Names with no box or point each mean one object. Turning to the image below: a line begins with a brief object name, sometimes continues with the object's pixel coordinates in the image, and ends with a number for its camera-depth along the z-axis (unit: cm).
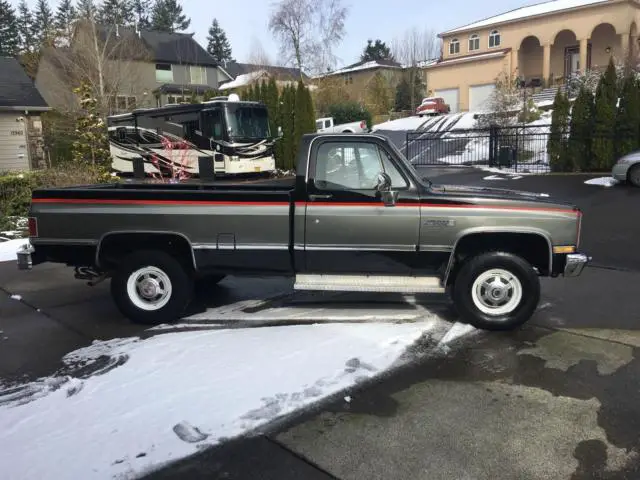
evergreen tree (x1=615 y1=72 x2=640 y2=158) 1688
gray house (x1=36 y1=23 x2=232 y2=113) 2636
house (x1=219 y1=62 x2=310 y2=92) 4587
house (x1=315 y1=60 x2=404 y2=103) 5534
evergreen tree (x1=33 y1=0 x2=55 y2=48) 6938
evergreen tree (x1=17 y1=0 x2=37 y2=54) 6934
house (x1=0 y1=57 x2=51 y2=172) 2717
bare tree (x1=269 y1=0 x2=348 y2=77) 4381
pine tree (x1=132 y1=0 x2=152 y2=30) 7538
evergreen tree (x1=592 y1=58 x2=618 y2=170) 1730
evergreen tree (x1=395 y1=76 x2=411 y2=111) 4959
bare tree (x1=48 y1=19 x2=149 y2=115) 2573
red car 3838
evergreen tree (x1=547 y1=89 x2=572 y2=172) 1836
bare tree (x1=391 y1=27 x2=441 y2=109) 4914
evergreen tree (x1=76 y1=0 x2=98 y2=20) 2544
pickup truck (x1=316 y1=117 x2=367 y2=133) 3028
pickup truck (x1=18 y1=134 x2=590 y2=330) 545
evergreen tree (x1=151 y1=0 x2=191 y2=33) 7662
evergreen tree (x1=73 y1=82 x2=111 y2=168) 1730
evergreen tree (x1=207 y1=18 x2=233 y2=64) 8481
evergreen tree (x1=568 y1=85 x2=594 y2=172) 1789
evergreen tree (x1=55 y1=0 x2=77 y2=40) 2731
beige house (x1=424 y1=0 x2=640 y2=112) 3794
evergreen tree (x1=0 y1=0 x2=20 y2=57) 6694
